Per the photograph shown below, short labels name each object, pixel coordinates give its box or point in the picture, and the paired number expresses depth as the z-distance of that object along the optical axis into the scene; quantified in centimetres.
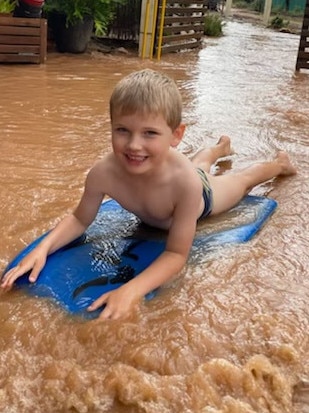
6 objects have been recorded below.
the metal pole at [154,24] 927
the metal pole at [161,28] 929
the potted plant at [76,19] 863
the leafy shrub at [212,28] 1437
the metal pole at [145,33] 926
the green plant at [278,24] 1922
